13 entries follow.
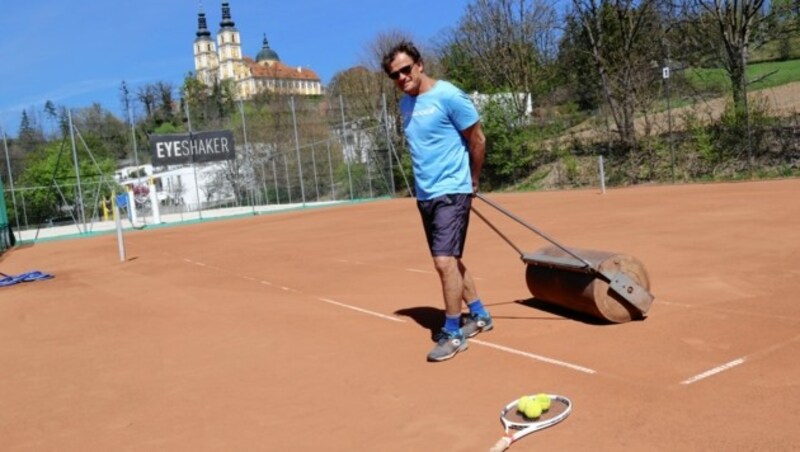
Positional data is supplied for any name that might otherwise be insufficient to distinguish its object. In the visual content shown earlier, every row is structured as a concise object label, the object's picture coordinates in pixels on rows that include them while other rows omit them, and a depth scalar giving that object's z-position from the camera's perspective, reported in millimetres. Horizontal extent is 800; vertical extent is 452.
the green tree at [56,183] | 31594
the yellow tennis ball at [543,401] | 3438
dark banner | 28750
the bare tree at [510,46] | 37844
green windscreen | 20086
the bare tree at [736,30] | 23031
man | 4750
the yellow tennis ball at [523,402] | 3406
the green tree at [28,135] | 33344
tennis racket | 3182
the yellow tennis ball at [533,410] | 3334
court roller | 4988
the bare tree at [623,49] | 26672
